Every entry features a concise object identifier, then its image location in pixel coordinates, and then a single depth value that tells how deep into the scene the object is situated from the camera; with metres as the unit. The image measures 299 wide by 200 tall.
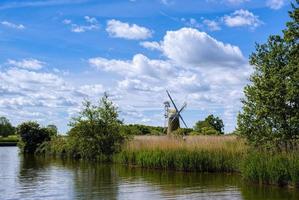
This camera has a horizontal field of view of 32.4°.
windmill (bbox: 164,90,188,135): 57.19
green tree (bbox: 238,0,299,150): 21.09
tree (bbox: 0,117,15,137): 128.50
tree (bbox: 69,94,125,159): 38.03
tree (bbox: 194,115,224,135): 65.06
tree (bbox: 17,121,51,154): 56.59
